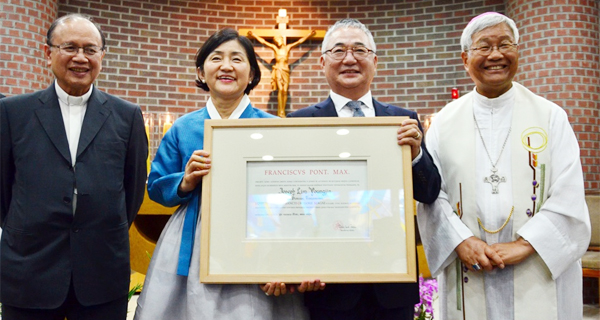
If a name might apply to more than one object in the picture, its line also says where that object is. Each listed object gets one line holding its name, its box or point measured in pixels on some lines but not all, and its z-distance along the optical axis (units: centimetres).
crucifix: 633
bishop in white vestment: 201
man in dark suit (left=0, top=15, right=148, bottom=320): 193
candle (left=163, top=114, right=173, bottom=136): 484
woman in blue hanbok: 184
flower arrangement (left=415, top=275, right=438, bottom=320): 278
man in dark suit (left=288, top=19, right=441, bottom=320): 193
